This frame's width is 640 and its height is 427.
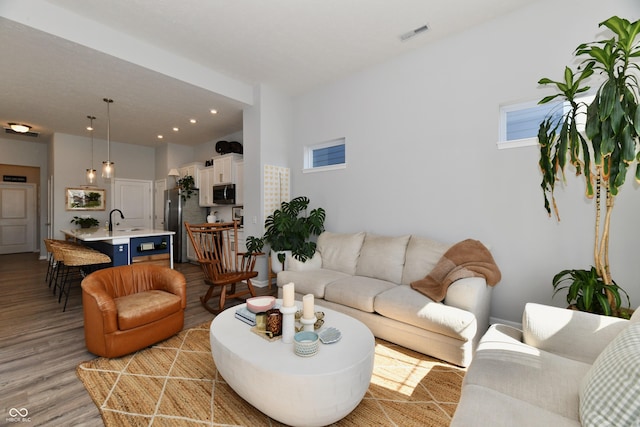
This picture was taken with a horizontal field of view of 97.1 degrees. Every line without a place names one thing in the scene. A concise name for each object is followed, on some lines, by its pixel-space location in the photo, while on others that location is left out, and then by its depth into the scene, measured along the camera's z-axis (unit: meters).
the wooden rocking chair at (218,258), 3.32
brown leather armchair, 2.29
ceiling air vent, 3.09
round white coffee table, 1.45
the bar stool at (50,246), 4.04
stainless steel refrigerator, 6.49
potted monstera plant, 3.84
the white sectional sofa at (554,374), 0.99
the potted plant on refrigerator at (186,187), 6.52
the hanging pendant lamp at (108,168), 4.39
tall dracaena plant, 1.82
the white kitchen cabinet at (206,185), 6.25
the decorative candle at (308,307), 1.83
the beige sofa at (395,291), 2.29
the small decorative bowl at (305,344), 1.61
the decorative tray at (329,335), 1.77
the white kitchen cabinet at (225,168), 5.63
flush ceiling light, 5.48
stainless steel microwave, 5.61
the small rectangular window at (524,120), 2.70
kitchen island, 3.71
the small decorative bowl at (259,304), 2.24
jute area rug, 1.70
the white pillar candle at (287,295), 1.78
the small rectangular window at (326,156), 4.38
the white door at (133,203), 7.23
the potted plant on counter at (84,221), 6.56
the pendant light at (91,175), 4.54
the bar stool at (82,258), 3.40
